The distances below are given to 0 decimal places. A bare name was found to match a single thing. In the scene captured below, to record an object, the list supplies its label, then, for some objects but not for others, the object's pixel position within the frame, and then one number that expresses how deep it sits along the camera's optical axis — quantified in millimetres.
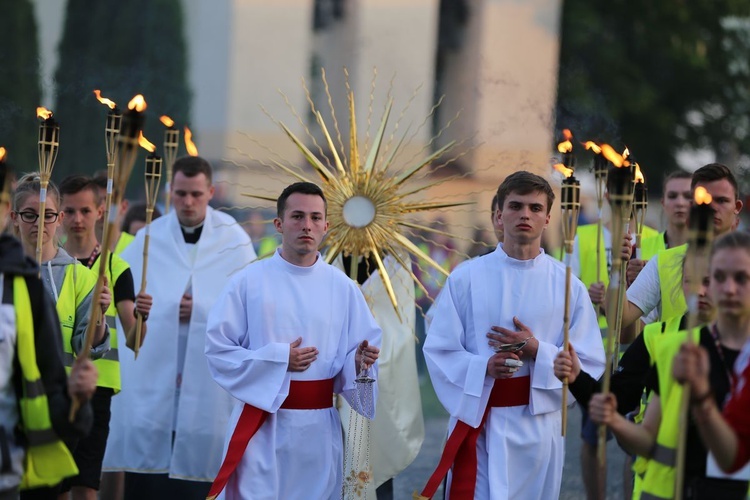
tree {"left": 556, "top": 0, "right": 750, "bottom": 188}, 46875
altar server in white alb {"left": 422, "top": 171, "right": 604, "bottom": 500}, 12750
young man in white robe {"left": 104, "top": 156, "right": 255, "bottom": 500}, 16578
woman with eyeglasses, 13484
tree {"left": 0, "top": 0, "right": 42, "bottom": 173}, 31600
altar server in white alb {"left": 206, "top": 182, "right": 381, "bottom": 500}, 12930
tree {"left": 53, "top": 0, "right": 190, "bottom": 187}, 37125
